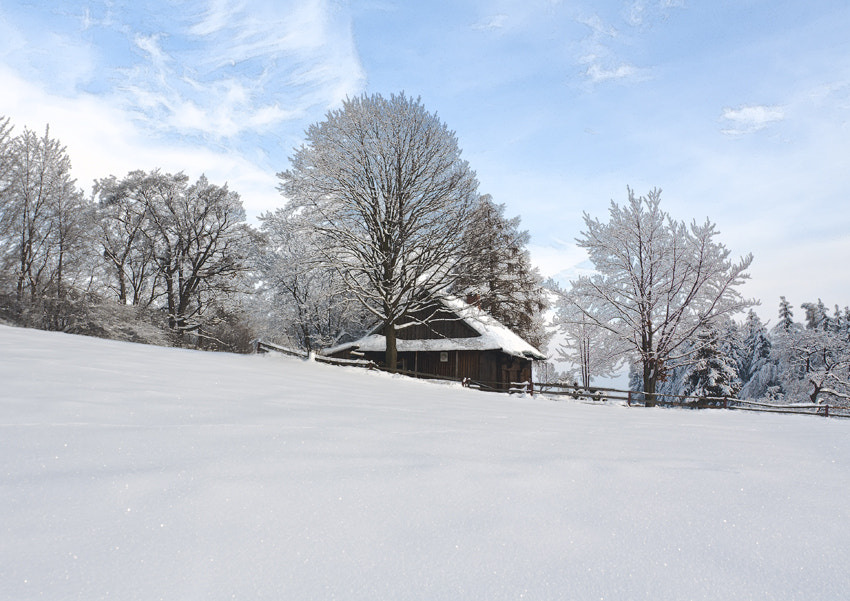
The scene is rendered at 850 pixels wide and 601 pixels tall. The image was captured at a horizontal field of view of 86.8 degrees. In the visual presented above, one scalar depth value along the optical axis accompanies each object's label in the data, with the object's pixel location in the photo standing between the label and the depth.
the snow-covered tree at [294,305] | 30.41
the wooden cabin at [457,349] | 24.59
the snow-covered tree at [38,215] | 21.33
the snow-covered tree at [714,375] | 35.47
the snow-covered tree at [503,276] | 19.48
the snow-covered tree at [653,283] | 20.78
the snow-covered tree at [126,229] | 26.25
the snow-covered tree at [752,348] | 47.16
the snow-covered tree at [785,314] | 44.59
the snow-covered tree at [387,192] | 19.12
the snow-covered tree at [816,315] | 44.70
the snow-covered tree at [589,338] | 22.78
